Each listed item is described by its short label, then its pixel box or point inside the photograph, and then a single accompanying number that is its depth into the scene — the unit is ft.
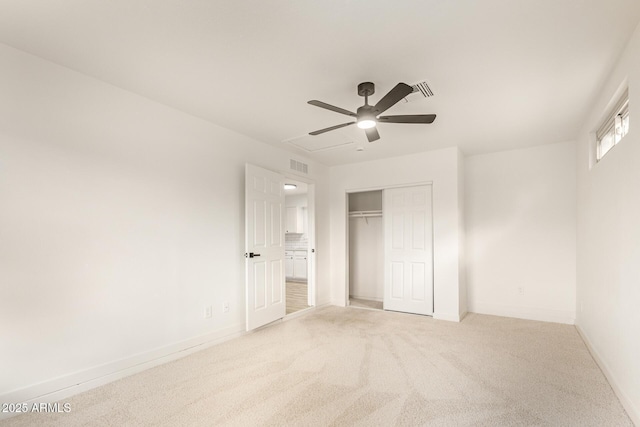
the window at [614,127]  8.40
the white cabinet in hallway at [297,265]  26.79
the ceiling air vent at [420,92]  8.93
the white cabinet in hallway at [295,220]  27.71
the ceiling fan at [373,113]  8.00
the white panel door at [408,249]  16.05
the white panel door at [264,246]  12.94
